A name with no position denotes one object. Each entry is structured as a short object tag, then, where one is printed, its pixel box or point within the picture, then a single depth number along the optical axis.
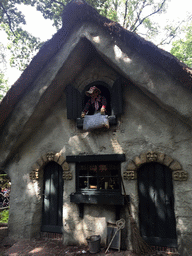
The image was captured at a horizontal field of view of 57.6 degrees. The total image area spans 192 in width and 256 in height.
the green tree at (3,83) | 17.63
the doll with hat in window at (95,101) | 5.41
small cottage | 4.39
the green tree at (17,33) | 8.00
